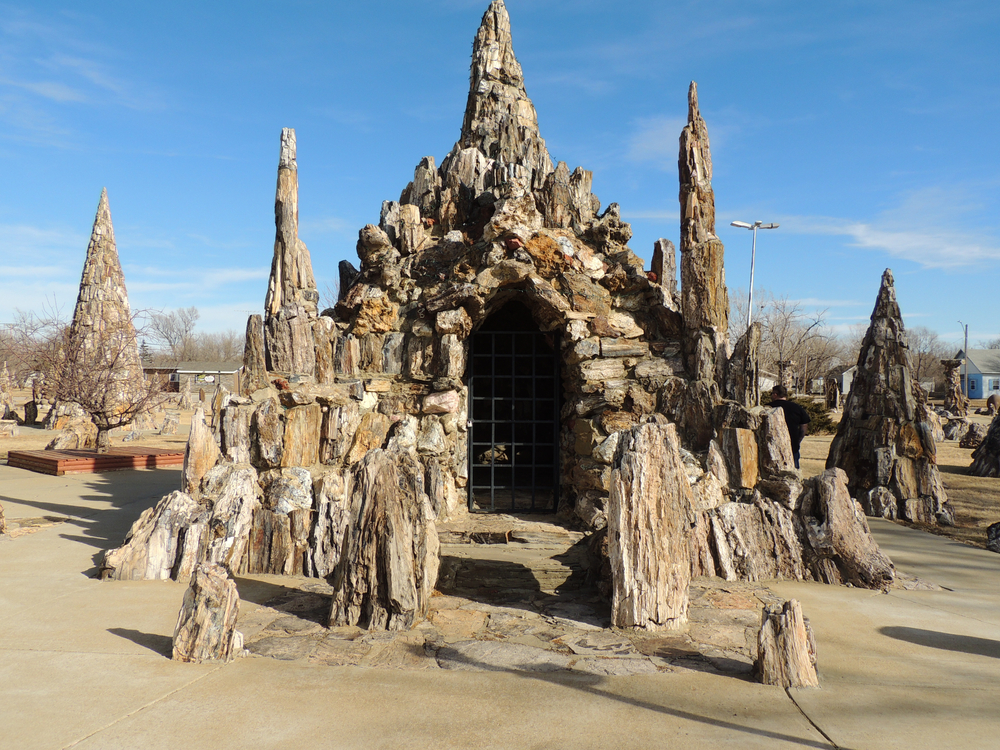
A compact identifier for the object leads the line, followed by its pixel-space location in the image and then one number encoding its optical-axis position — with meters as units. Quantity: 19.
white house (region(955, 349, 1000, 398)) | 59.38
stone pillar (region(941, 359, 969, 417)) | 28.84
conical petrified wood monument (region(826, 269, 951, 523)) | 9.61
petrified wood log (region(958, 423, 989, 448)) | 19.00
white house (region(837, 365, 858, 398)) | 47.11
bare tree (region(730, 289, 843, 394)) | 33.62
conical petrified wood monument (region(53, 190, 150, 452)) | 14.48
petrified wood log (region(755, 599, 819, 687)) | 3.92
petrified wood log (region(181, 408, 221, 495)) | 6.61
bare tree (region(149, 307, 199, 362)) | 66.71
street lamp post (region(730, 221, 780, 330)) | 25.45
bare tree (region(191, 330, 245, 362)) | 72.75
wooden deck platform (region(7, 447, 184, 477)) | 12.53
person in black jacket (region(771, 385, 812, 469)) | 9.47
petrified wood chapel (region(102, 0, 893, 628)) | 4.88
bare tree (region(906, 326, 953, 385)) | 56.34
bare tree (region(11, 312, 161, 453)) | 14.45
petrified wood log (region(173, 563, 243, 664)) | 4.16
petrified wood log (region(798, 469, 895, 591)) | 6.12
